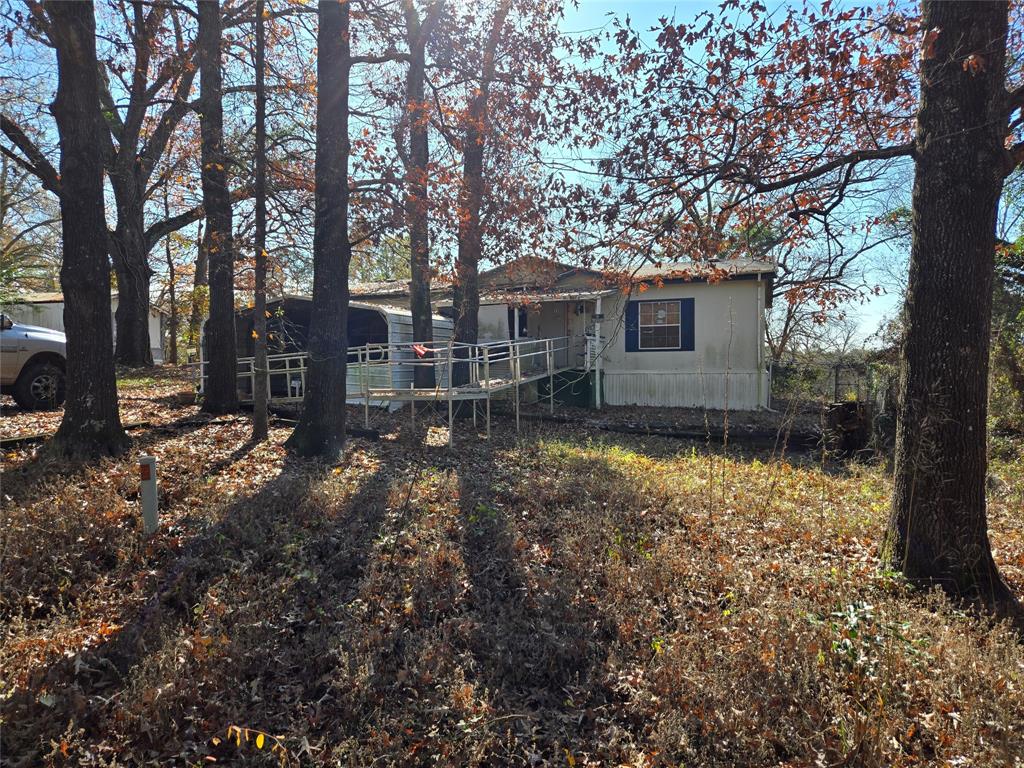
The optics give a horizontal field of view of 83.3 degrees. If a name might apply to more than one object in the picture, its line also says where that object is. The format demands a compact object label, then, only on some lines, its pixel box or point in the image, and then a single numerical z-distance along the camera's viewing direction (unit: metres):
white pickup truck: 9.13
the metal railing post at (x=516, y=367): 11.48
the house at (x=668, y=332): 15.27
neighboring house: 28.48
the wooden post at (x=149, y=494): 4.50
